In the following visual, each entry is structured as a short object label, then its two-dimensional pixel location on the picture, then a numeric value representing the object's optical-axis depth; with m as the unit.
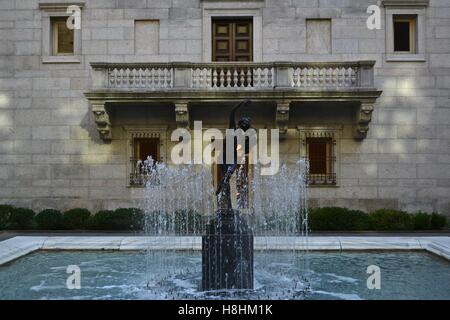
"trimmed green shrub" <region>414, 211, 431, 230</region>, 18.64
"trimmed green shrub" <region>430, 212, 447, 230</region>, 18.70
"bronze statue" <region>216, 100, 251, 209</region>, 9.12
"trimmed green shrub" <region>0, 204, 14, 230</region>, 19.03
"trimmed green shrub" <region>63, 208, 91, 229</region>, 18.91
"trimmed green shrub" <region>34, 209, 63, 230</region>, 18.91
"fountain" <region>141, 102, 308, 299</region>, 8.86
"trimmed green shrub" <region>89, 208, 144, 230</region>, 18.64
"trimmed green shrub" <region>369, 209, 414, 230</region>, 18.61
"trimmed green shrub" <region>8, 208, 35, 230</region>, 19.12
